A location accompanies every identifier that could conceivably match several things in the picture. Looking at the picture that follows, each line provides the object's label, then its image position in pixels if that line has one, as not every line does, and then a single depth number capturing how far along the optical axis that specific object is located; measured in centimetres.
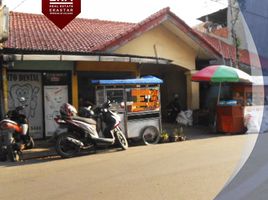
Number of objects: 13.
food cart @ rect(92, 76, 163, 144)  812
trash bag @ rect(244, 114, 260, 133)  965
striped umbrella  968
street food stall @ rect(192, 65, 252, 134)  966
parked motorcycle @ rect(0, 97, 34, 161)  660
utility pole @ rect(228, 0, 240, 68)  1285
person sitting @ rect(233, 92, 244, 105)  1018
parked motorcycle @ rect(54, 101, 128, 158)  683
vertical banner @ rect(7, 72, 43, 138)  888
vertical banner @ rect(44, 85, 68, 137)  927
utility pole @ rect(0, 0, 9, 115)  765
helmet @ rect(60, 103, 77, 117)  688
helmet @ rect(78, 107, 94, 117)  728
